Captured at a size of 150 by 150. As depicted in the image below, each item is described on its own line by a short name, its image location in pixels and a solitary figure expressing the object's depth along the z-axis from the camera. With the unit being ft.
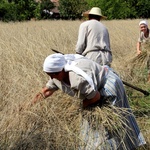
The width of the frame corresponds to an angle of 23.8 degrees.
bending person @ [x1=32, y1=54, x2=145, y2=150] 9.32
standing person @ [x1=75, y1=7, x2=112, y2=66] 14.66
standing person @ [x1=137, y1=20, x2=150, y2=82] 21.82
